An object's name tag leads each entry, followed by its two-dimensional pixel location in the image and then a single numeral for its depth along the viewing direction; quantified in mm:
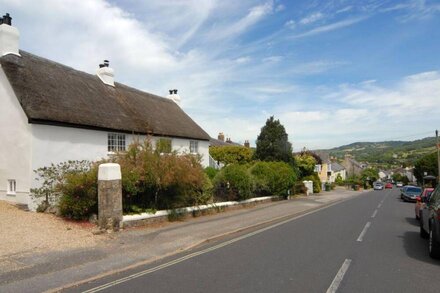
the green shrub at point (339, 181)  84375
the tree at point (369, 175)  102381
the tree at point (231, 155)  36531
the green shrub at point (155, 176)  13453
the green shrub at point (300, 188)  36103
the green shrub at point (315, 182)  43050
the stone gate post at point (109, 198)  11859
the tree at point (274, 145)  33594
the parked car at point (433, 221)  8336
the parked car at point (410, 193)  34100
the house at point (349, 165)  129375
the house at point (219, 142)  33031
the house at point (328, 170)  87250
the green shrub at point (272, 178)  24997
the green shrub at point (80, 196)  12477
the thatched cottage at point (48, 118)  15109
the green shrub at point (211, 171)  23266
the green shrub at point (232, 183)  20531
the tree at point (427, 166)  85500
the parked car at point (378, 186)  84125
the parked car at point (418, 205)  16936
